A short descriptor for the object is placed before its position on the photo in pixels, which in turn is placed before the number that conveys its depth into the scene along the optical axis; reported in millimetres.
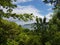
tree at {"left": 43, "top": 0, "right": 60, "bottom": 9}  16316
